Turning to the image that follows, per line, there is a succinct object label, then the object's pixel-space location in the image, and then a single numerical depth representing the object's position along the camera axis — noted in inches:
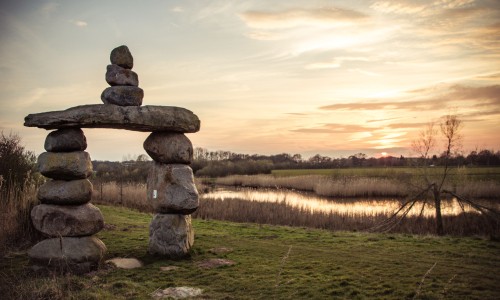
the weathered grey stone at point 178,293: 231.9
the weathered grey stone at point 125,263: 302.2
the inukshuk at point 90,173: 296.5
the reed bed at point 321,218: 505.7
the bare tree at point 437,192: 483.9
